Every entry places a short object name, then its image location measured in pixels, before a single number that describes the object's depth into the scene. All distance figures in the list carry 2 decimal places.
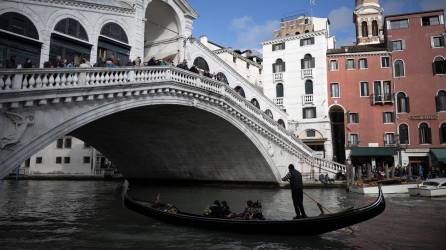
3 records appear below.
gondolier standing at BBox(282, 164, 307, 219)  7.98
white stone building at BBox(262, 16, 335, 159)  24.59
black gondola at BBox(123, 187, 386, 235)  6.91
